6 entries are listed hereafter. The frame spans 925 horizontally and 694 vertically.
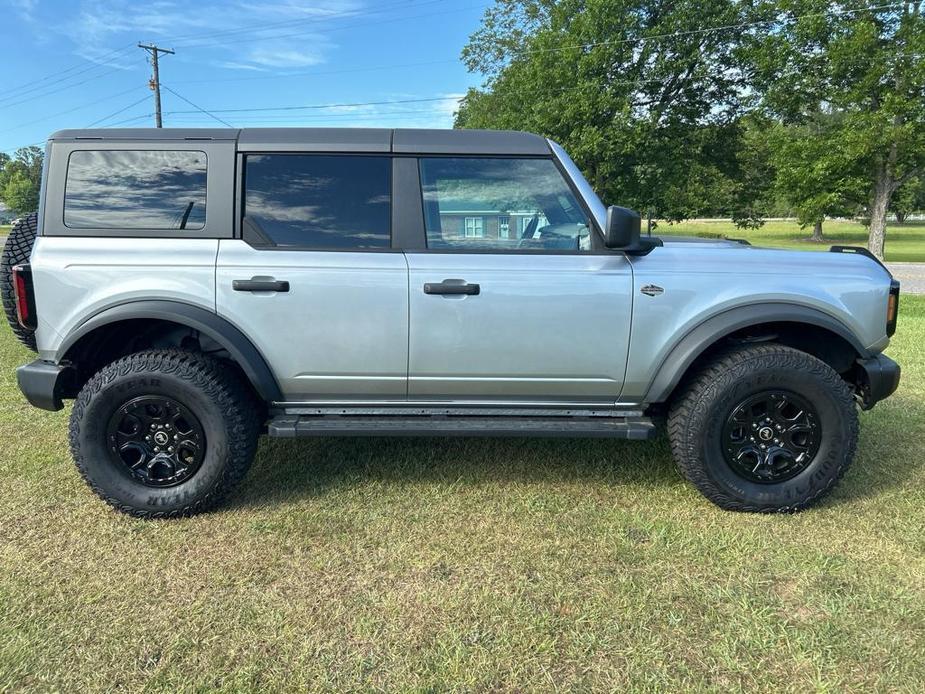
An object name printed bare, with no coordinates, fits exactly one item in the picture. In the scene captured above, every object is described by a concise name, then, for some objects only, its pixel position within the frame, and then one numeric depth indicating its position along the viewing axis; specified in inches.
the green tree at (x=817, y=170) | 760.3
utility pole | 1225.5
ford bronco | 118.2
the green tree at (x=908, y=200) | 1214.3
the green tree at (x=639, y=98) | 805.2
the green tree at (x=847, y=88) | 703.1
